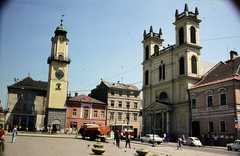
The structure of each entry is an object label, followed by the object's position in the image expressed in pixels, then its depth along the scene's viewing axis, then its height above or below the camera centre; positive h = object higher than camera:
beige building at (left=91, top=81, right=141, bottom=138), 63.00 +2.29
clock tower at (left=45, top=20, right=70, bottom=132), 54.66 +7.06
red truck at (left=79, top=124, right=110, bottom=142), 32.53 -3.12
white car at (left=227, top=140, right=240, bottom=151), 26.93 -4.01
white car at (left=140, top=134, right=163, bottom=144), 34.03 -4.25
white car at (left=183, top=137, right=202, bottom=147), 32.79 -4.32
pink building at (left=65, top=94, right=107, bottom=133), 57.44 -0.36
